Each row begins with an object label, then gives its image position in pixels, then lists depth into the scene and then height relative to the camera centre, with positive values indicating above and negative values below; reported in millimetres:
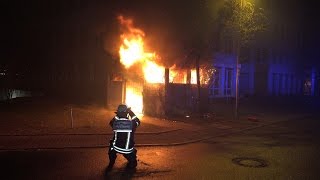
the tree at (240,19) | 20953 +3959
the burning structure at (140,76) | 21234 +619
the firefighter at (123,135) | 8805 -1179
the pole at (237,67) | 20080 +1097
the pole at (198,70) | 20906 +957
